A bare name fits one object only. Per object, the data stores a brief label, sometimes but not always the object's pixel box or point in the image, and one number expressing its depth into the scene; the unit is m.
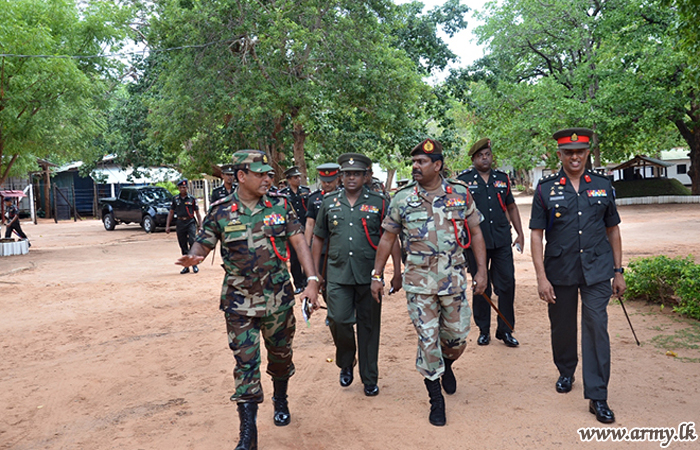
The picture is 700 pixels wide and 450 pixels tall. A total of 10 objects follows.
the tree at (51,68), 14.98
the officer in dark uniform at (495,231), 6.12
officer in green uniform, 4.98
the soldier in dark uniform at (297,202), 9.85
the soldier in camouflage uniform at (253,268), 4.00
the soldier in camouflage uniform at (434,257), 4.33
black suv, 24.95
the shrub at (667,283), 6.91
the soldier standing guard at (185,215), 12.47
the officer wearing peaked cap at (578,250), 4.36
